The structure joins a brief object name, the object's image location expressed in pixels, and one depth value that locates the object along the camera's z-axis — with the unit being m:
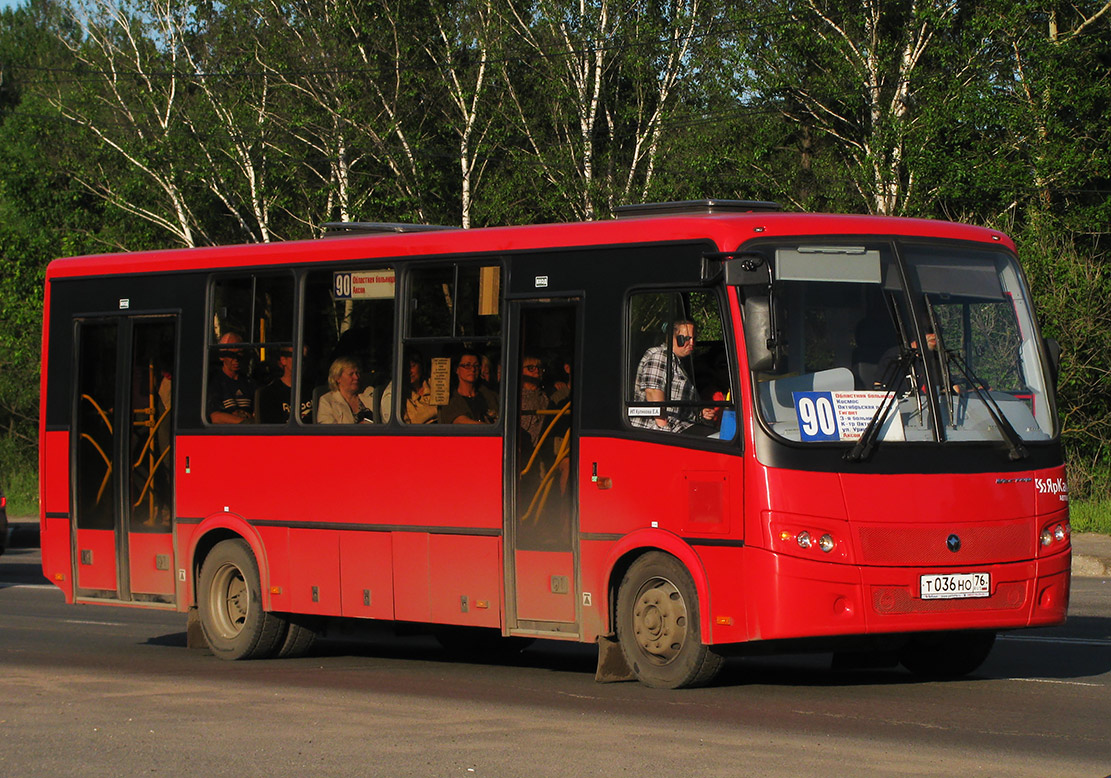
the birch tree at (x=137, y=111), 42.66
